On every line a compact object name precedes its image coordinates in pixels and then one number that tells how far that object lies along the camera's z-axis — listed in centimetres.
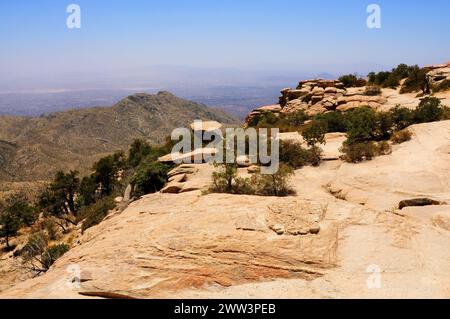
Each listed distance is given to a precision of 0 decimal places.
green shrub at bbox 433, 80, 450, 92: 3709
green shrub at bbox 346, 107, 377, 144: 2369
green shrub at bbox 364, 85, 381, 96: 4041
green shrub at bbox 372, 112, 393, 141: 2459
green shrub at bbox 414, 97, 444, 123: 2570
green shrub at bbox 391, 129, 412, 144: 2233
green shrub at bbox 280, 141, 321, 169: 2186
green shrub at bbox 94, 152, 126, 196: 3941
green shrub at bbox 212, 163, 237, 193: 1612
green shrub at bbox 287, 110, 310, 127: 3556
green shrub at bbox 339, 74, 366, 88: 4831
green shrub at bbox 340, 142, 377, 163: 2059
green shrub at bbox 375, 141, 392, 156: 2094
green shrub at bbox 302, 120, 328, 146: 2411
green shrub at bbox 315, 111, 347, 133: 2944
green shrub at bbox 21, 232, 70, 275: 1983
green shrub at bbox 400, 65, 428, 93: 3908
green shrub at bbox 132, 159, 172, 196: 2059
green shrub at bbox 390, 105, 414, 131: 2541
